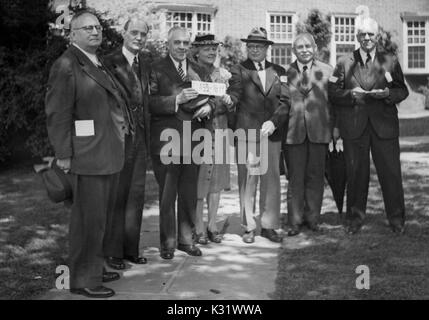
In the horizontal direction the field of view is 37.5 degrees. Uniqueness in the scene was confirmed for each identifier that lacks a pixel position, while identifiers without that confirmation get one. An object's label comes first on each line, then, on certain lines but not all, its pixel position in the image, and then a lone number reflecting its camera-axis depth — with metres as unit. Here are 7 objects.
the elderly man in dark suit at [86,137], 4.69
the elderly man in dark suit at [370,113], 6.80
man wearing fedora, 6.64
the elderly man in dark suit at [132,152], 5.63
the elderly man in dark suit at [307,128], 6.96
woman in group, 6.46
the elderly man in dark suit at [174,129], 5.93
